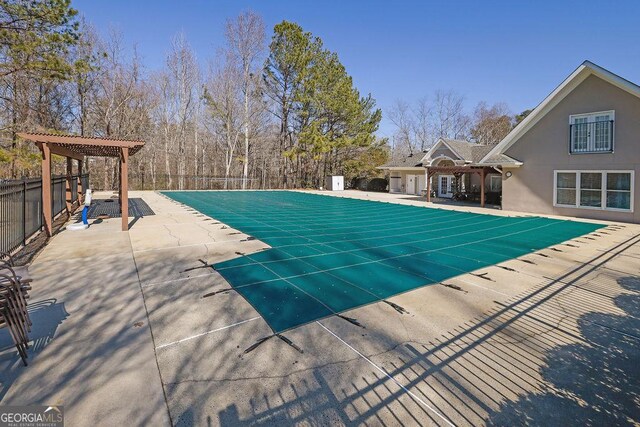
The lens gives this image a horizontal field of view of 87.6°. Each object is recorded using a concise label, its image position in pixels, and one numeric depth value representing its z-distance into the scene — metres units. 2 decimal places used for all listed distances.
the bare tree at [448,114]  44.94
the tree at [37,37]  8.84
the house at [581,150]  11.98
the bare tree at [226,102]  29.92
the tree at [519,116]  43.94
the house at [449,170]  18.07
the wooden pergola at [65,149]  8.09
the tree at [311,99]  27.83
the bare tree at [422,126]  45.88
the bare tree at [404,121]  46.84
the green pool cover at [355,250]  4.50
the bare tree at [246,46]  29.32
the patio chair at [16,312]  2.71
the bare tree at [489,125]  44.22
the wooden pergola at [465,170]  16.81
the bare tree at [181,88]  29.69
